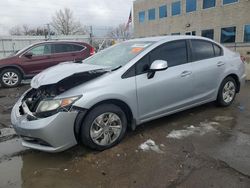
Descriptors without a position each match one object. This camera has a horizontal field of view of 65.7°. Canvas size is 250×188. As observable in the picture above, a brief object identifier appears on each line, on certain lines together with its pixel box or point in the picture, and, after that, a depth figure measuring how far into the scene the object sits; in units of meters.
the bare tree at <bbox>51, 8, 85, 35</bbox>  34.33
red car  7.03
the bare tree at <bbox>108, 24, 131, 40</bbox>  22.98
